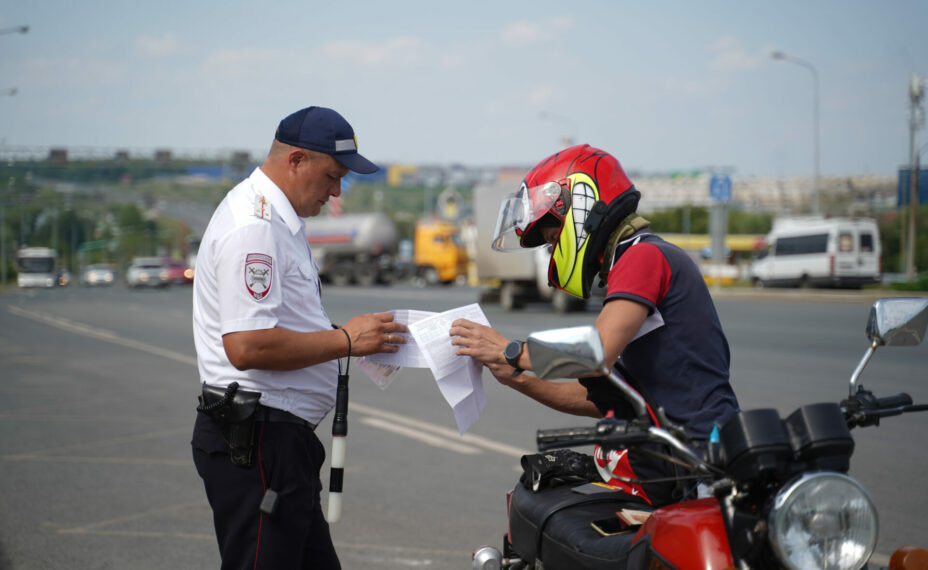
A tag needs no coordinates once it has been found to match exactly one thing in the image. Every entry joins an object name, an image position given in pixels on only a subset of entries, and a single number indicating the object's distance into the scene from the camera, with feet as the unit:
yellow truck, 151.12
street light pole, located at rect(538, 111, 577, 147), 154.10
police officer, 8.58
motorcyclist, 7.59
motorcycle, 5.59
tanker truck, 167.53
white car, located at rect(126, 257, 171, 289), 162.81
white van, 112.78
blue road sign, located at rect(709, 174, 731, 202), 100.48
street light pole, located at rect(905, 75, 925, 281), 118.73
